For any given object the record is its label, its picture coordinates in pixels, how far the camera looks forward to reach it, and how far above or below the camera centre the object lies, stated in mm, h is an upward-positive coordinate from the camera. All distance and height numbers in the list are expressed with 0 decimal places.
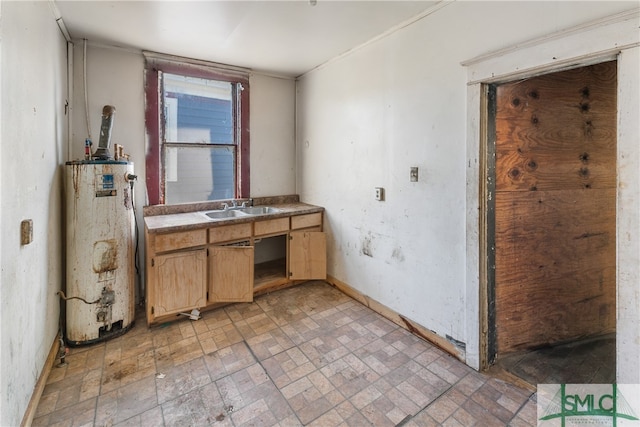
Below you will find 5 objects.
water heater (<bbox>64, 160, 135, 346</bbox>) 2240 -298
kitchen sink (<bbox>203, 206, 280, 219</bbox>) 3213 -41
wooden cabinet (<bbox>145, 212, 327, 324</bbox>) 2527 -522
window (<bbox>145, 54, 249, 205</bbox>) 3045 +845
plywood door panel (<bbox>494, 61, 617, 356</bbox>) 2025 -4
